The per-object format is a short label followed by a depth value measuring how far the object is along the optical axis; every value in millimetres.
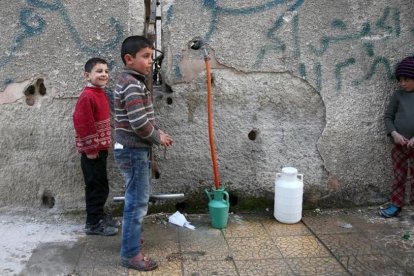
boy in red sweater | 3492
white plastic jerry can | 3811
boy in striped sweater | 2990
